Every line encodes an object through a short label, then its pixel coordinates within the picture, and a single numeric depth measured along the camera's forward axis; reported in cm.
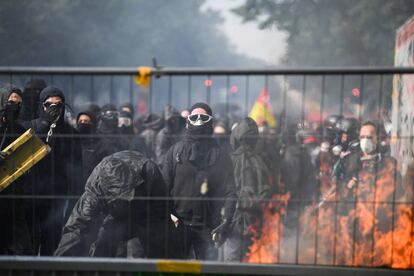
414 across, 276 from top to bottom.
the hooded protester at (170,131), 1107
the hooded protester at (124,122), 1327
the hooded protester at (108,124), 941
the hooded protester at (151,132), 966
